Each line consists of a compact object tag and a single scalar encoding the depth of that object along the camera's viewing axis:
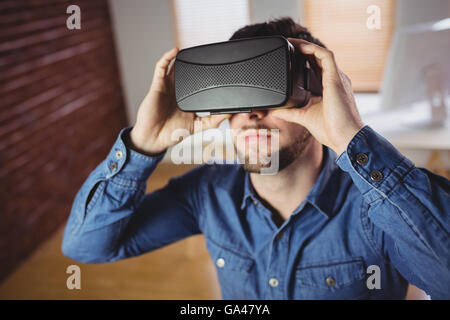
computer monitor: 1.39
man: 0.63
